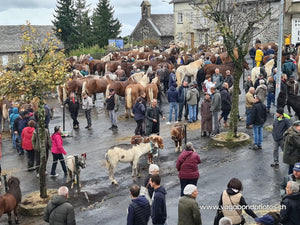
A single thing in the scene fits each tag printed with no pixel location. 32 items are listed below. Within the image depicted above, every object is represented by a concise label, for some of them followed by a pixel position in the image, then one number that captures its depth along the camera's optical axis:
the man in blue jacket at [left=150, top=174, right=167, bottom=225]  7.02
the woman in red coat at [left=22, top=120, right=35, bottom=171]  12.84
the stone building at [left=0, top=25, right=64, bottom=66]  54.00
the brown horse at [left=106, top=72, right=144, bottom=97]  20.75
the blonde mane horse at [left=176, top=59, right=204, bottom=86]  22.64
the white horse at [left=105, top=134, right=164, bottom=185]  11.25
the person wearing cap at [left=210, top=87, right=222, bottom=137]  14.75
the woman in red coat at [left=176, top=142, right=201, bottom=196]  8.97
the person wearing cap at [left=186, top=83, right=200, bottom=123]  16.58
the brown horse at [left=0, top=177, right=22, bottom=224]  9.12
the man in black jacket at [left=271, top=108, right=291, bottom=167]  10.86
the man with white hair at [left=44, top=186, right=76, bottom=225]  7.05
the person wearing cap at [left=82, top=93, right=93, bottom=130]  17.59
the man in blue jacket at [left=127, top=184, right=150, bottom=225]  6.66
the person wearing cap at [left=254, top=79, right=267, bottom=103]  15.88
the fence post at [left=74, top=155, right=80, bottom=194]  11.00
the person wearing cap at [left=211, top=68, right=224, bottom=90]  18.94
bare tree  13.21
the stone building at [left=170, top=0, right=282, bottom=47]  50.05
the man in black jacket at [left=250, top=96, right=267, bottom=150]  12.90
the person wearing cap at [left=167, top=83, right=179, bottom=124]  17.14
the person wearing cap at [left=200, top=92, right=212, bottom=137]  14.93
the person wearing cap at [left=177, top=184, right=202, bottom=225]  6.67
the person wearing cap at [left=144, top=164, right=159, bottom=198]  7.72
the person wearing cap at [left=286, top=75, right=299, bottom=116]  16.77
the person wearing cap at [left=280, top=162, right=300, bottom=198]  7.21
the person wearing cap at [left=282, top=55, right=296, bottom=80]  21.06
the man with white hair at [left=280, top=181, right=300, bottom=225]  6.38
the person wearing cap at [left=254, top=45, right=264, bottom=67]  25.86
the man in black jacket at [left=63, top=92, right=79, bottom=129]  17.47
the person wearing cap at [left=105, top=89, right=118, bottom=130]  17.05
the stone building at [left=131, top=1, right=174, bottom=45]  64.44
